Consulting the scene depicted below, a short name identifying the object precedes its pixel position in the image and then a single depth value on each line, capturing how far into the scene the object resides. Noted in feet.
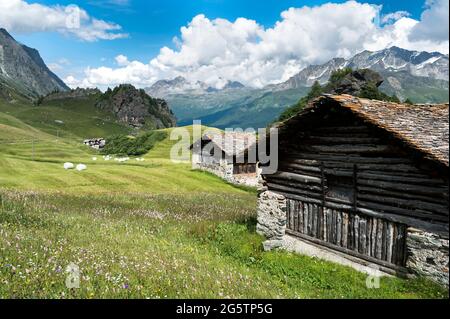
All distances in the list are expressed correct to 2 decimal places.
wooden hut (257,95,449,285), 36.47
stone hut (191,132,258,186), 186.35
